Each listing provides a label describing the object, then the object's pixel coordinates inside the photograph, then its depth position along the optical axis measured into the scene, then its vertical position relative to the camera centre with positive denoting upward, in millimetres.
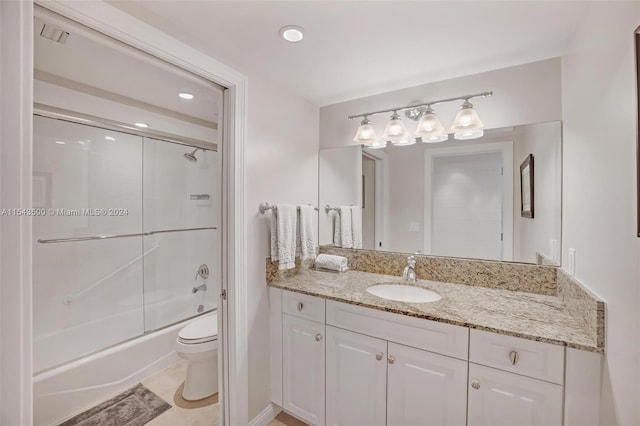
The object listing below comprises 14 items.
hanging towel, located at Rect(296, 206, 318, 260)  1949 -163
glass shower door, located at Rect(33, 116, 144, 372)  2086 -257
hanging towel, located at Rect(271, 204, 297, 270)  1769 -175
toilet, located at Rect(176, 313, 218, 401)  1989 -1113
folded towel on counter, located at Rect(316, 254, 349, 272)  2045 -383
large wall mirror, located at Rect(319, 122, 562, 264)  1579 +117
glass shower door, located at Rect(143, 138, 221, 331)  2697 -230
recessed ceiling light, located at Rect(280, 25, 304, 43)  1292 +841
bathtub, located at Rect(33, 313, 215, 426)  1774 -1203
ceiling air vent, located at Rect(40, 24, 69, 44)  1268 +833
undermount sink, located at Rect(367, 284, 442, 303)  1696 -510
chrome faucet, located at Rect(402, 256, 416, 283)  1820 -394
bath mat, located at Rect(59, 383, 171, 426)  1803 -1363
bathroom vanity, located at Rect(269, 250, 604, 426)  1068 -645
